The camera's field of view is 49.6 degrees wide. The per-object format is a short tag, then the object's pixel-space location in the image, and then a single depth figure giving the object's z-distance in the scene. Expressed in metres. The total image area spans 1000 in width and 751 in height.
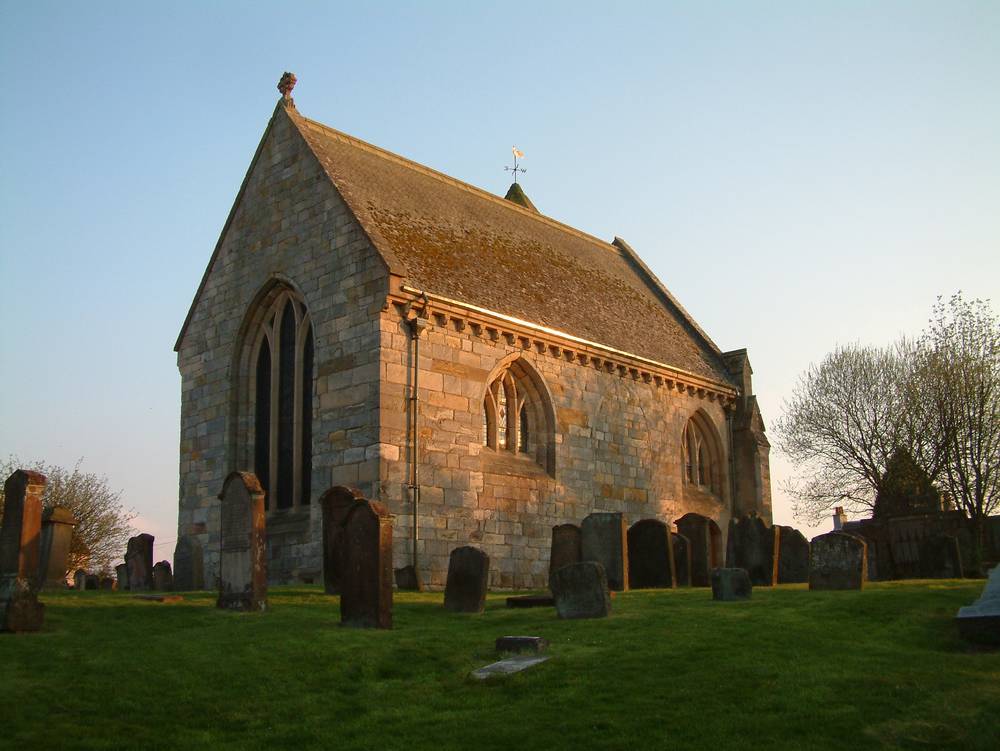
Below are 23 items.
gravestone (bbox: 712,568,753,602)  16.45
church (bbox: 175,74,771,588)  22.11
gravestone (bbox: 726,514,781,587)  20.52
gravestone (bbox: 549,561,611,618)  14.91
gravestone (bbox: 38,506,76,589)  20.44
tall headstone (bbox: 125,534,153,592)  23.48
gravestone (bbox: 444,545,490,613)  16.61
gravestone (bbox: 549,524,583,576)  20.09
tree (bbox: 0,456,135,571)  44.56
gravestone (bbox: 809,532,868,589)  17.28
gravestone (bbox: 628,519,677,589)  20.00
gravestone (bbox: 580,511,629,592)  19.08
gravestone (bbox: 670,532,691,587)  20.72
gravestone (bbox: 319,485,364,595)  18.36
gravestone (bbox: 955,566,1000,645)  12.10
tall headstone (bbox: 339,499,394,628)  14.73
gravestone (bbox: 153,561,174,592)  23.66
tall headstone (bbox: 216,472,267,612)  15.99
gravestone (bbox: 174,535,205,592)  24.23
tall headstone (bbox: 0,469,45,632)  14.27
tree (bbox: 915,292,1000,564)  32.75
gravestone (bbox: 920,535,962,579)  21.81
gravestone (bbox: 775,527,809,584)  21.72
